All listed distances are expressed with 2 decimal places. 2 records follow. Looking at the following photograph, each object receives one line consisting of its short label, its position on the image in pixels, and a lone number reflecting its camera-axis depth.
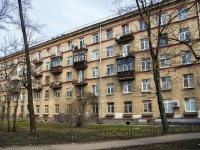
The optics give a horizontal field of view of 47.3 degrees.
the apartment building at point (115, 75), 27.55
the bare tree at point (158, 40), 17.31
